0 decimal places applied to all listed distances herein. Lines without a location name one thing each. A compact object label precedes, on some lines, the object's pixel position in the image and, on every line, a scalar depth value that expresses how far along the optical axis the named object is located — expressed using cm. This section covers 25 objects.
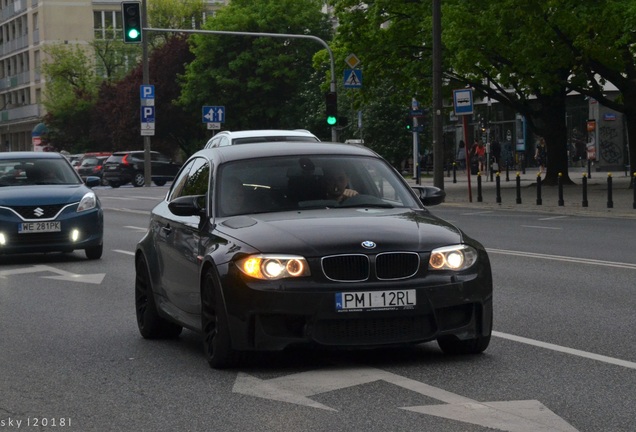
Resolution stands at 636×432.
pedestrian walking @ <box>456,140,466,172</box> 6906
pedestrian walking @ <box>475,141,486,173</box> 6344
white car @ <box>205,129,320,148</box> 2147
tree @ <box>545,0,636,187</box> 3375
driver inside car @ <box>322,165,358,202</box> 962
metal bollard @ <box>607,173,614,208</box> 3141
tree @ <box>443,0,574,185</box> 3641
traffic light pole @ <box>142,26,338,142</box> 4531
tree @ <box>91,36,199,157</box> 8862
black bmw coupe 839
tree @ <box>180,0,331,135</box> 8100
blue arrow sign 5731
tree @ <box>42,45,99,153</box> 9888
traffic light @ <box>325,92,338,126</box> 4384
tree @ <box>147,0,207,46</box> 10306
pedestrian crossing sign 4325
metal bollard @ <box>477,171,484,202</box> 3716
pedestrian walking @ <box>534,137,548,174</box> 6475
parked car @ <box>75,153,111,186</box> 7231
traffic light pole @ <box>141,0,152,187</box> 6091
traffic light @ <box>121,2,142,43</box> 3919
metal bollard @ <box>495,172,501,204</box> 3600
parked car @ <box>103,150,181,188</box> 6681
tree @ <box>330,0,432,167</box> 4366
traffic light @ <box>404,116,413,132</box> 4981
